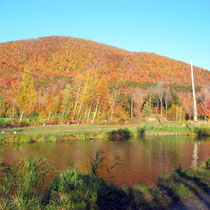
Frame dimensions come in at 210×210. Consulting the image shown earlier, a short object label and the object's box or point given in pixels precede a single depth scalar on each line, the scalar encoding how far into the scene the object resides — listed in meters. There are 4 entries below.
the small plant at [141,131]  26.34
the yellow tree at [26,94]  32.44
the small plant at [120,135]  23.97
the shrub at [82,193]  5.32
